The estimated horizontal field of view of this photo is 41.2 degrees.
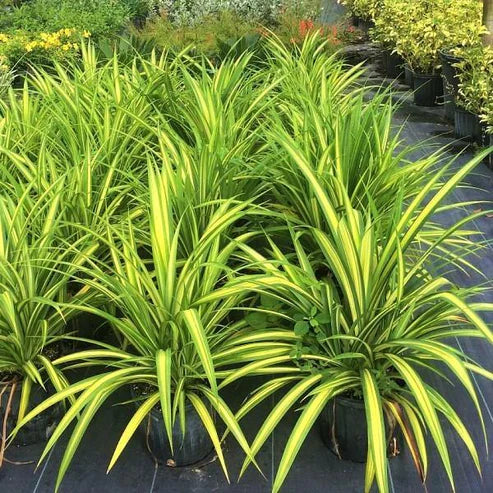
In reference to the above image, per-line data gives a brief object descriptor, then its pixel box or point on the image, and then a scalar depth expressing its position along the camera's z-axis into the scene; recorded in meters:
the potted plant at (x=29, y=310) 1.94
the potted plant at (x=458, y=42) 4.72
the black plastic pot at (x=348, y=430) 1.89
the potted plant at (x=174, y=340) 1.76
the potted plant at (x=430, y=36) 5.44
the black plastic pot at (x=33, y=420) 2.04
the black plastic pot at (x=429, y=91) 5.68
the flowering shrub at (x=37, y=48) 5.62
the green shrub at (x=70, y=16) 6.79
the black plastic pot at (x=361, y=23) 9.27
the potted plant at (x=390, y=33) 6.22
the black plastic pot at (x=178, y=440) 1.91
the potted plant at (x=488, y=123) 4.01
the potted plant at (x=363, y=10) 7.95
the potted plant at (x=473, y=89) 4.30
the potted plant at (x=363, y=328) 1.75
